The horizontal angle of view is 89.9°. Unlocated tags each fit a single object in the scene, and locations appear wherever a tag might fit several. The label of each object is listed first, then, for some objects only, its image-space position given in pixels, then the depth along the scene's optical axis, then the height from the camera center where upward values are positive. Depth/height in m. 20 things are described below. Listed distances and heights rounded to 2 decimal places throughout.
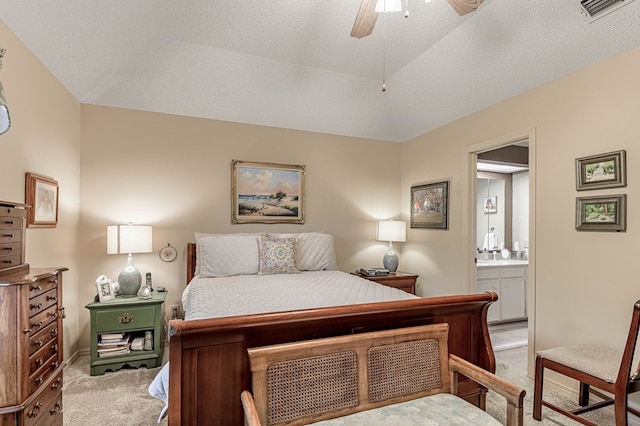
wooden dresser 1.36 -0.56
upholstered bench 1.37 -0.78
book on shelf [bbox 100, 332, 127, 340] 2.80 -1.07
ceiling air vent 1.99 +1.34
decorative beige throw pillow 3.25 -0.42
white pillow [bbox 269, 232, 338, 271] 3.56 -0.41
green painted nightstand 2.75 -0.97
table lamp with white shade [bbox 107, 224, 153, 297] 2.97 -0.28
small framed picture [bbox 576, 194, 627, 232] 2.16 +0.03
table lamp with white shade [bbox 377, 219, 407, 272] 4.08 -0.24
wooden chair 1.75 -0.91
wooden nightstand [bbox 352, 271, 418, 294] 3.75 -0.76
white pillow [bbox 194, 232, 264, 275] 3.23 -0.26
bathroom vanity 4.08 -0.90
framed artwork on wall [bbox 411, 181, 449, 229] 3.74 +0.14
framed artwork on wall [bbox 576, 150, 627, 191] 2.17 +0.33
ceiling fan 1.69 +1.14
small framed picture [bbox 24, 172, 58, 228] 2.26 +0.11
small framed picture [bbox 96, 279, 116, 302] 2.83 -0.67
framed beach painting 3.74 +0.28
